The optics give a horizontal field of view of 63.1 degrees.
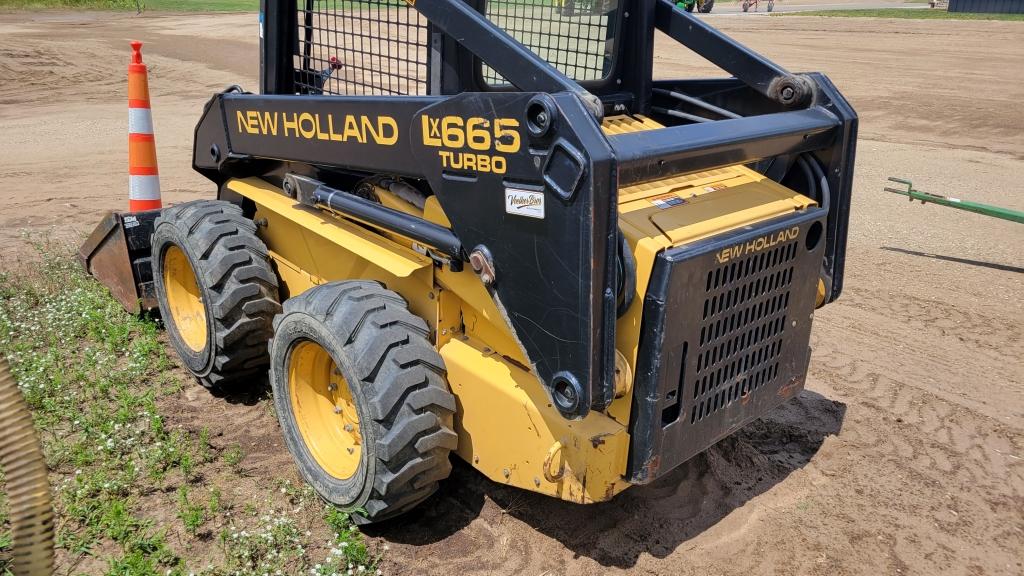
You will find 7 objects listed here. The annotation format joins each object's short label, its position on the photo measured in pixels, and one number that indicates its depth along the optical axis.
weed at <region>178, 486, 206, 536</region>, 3.05
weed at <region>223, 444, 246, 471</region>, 3.50
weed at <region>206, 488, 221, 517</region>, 3.17
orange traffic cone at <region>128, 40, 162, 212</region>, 4.71
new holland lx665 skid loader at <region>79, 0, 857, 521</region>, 2.46
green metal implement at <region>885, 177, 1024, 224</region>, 5.71
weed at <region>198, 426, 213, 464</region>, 3.52
